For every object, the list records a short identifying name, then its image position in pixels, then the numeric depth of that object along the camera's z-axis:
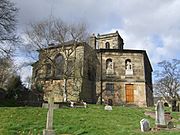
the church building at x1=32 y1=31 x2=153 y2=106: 22.17
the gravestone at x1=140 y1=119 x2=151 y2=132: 7.48
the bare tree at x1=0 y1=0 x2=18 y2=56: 13.97
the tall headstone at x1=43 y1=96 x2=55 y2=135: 6.48
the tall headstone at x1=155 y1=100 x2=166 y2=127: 8.60
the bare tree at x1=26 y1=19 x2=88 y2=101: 21.26
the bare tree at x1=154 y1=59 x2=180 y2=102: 31.32
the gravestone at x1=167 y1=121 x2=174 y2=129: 8.49
